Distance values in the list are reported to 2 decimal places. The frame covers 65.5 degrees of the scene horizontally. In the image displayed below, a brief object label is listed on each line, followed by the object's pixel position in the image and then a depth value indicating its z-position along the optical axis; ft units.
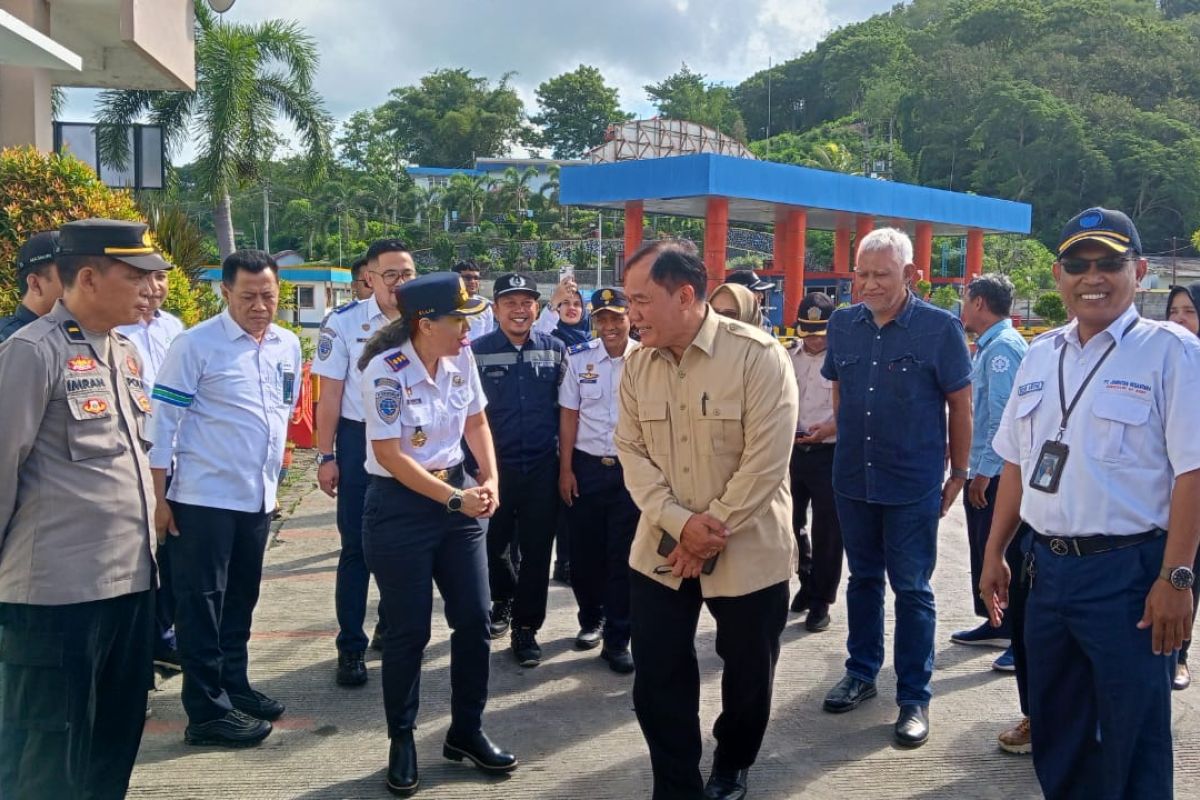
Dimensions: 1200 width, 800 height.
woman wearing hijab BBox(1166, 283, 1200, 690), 15.90
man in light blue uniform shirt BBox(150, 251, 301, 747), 11.92
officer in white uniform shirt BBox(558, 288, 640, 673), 15.47
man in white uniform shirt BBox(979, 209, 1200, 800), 8.44
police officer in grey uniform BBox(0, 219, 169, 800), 8.37
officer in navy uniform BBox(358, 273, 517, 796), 10.80
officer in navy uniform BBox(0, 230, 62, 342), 11.98
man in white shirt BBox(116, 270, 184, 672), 14.57
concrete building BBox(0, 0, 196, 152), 29.50
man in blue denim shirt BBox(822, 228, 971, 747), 12.66
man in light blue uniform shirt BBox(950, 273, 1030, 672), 15.11
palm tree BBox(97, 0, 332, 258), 56.54
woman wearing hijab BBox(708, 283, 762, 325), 13.94
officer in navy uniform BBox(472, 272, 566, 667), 15.44
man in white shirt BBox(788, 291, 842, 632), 17.04
